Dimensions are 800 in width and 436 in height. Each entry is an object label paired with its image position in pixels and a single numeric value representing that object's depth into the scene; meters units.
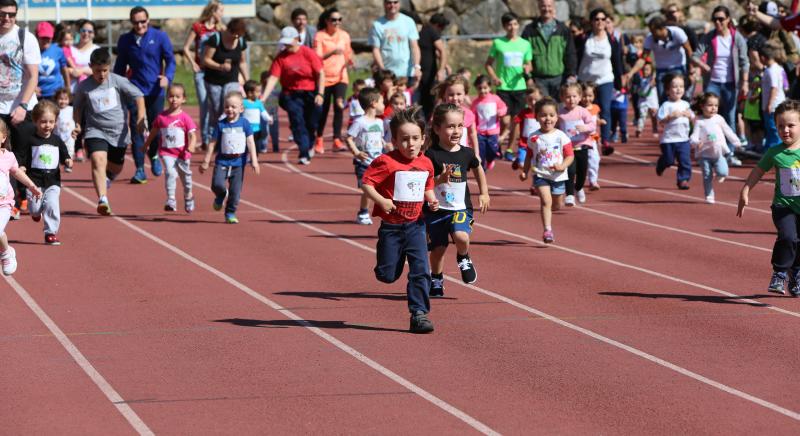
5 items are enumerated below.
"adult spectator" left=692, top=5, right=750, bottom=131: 22.14
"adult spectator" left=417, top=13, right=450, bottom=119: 23.33
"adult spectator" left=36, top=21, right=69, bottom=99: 21.94
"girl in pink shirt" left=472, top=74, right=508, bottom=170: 20.12
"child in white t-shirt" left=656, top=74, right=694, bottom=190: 19.06
